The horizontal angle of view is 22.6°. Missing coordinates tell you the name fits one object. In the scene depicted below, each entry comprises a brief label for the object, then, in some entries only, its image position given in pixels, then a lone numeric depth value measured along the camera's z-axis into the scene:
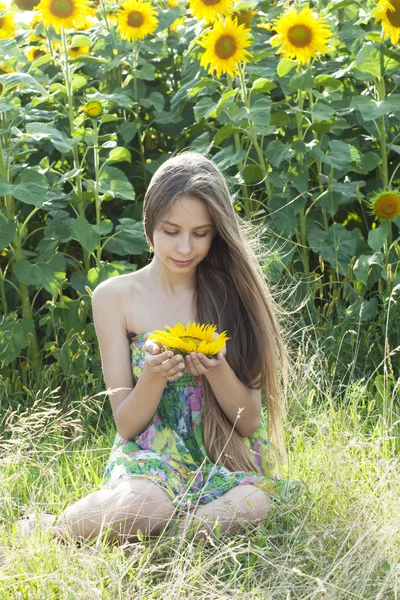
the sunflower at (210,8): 3.53
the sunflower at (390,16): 3.35
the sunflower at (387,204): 3.35
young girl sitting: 2.30
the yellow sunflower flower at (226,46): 3.46
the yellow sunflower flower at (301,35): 3.46
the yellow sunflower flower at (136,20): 3.88
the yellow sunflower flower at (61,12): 3.62
